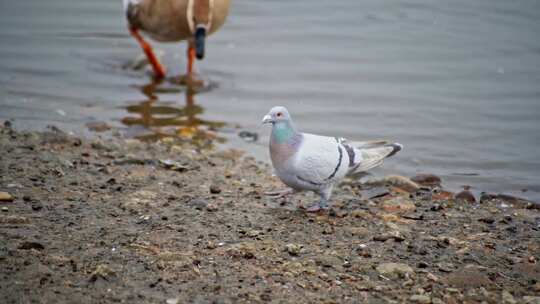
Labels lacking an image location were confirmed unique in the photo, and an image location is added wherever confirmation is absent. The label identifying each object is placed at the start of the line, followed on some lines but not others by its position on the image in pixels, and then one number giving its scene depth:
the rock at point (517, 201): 12.56
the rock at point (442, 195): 12.70
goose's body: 18.75
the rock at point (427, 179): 13.80
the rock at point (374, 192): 12.39
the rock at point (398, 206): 11.53
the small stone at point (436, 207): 11.77
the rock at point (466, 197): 12.72
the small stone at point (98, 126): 15.83
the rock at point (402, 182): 13.06
